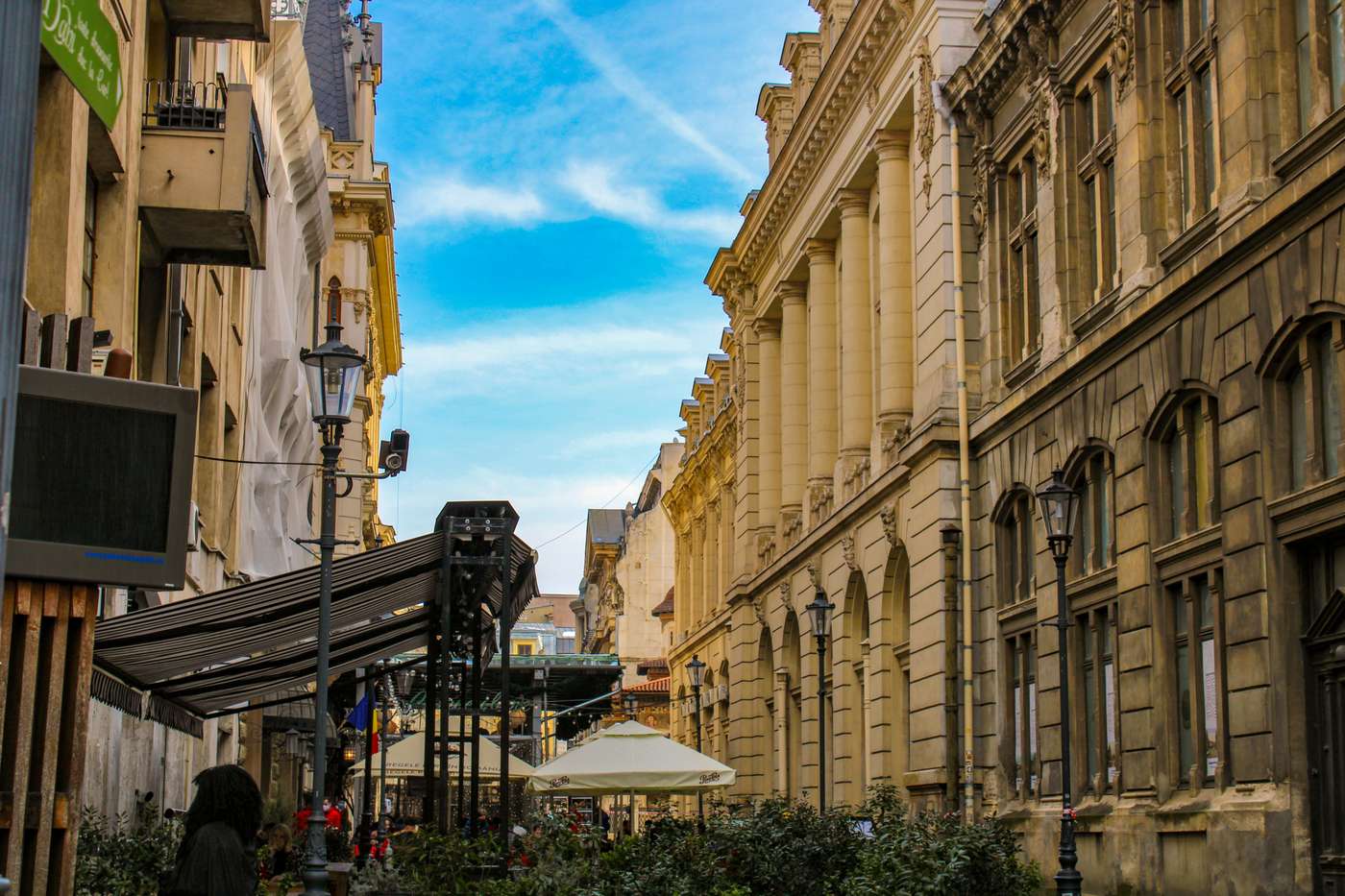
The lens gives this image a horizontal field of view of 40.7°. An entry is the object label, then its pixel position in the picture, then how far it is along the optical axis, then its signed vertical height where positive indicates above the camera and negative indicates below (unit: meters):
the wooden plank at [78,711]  9.20 +0.33
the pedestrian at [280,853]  22.98 -0.92
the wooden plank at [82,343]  9.42 +2.23
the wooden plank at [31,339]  8.80 +2.11
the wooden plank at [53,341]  9.22 +2.18
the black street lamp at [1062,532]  19.09 +2.75
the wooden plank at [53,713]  8.91 +0.31
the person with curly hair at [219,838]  7.80 -0.26
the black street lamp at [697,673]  45.71 +2.87
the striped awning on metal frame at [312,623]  16.25 +1.57
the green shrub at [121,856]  13.67 -0.62
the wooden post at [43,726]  8.71 +0.25
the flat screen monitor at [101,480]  8.83 +1.47
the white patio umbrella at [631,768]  25.41 +0.23
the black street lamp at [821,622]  31.02 +2.80
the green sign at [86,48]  5.75 +2.40
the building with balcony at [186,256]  14.90 +5.60
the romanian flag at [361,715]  41.20 +1.50
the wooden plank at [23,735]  8.55 +0.20
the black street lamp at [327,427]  15.30 +3.11
